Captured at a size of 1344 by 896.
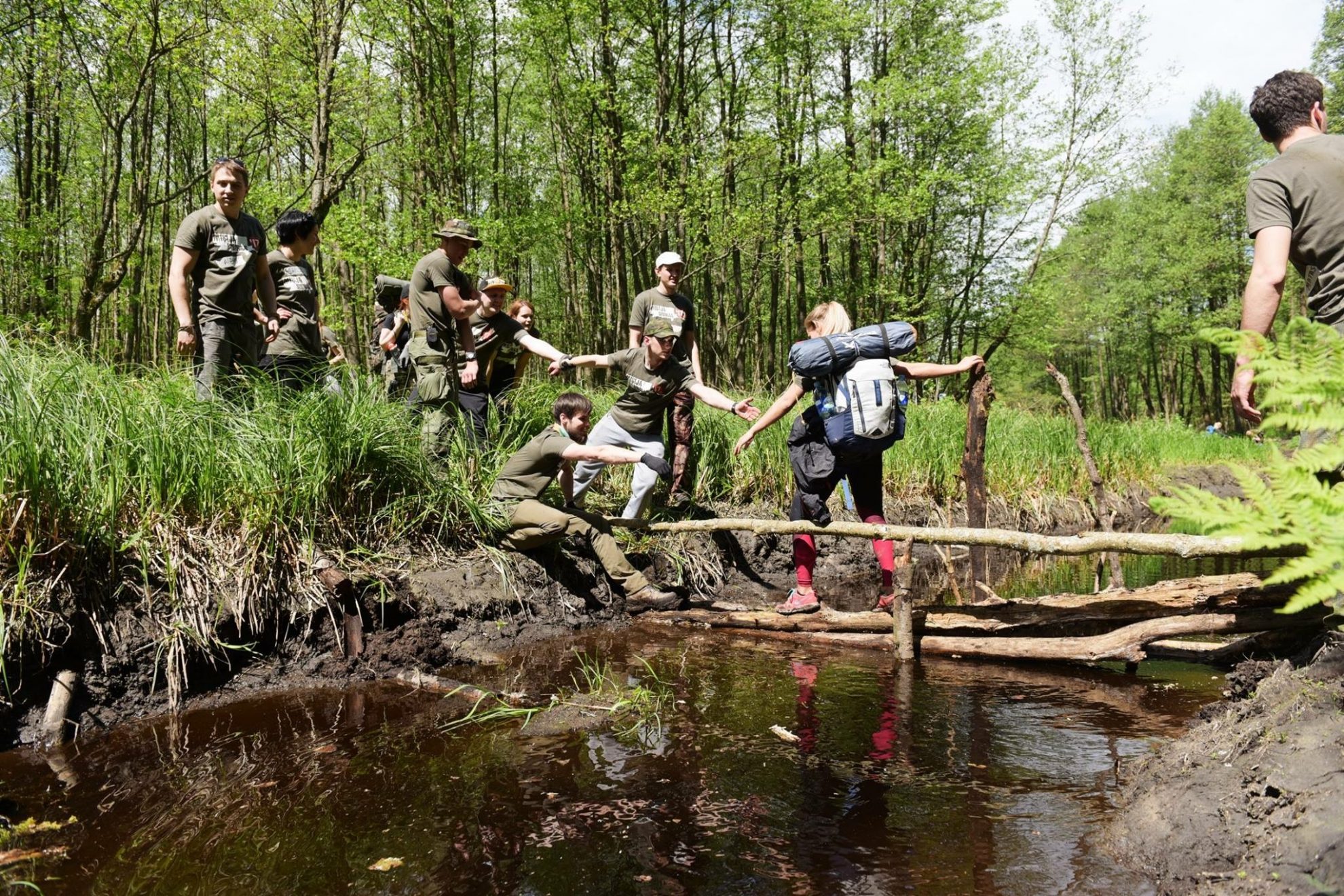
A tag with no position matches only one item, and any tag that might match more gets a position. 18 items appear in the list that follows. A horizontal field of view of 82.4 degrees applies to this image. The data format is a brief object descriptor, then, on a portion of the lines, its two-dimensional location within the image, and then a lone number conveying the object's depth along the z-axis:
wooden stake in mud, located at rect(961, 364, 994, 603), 6.24
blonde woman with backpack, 5.29
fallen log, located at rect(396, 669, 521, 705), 4.01
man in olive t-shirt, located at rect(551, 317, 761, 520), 6.26
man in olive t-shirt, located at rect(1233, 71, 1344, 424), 3.13
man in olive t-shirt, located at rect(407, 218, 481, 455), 5.84
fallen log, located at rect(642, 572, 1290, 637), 4.50
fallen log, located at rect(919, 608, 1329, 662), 3.72
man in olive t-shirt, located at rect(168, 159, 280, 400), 5.12
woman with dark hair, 5.96
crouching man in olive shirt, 5.48
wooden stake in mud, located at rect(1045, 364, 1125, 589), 6.49
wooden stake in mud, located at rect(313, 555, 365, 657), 4.45
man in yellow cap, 6.34
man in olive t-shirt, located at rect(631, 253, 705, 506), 6.72
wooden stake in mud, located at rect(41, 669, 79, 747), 3.37
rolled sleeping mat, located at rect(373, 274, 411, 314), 7.90
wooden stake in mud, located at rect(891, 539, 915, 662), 4.76
